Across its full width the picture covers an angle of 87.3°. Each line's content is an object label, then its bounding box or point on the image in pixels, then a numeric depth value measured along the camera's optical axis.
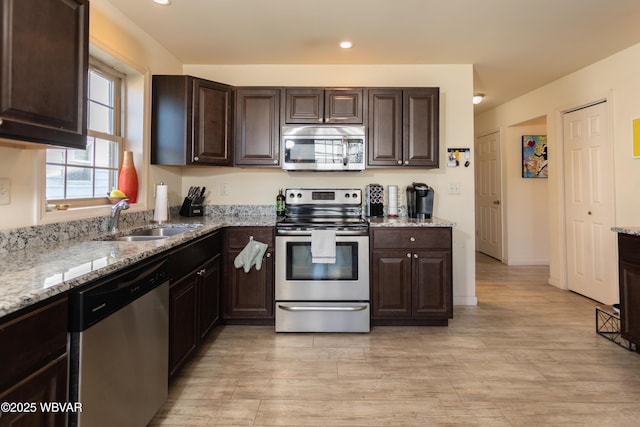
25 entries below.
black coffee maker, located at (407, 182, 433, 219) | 3.13
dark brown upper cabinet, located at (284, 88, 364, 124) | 3.13
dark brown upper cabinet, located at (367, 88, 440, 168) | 3.12
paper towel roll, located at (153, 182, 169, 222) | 2.76
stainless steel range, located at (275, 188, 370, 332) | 2.74
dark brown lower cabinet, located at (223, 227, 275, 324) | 2.82
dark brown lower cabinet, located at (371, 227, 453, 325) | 2.81
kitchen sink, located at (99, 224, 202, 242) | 2.13
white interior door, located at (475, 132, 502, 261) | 5.52
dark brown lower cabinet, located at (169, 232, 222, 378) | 1.89
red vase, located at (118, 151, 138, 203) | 2.55
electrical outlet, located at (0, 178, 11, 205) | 1.62
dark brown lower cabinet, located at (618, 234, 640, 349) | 2.23
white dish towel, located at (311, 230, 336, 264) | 2.71
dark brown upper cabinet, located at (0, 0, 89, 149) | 1.23
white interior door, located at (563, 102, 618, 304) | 3.37
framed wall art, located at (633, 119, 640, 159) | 3.01
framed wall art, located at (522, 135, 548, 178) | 5.24
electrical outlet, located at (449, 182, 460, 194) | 3.47
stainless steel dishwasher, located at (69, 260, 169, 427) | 1.12
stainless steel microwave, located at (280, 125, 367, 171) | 3.07
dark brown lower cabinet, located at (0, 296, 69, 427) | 0.87
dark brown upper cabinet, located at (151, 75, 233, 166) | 2.88
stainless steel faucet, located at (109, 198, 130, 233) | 2.13
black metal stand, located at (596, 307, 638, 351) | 2.48
